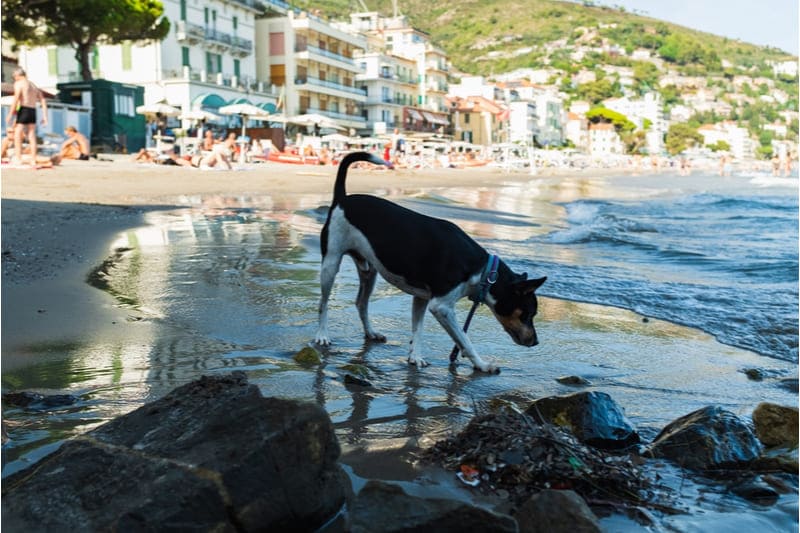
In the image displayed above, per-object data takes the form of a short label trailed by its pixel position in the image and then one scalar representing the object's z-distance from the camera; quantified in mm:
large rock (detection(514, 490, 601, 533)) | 2381
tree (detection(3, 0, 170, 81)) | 37312
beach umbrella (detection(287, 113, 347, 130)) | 53062
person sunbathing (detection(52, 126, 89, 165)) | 24375
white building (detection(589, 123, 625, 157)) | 147250
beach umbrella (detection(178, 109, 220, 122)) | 38375
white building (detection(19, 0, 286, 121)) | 48906
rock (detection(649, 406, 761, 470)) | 3207
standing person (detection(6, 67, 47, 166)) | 16078
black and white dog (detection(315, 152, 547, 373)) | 4613
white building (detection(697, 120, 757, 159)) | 191875
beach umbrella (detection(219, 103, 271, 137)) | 41469
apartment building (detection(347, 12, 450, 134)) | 80875
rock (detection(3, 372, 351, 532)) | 2143
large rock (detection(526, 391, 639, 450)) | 3361
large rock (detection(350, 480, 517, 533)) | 2314
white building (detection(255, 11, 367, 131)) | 63531
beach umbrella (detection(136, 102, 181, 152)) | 34781
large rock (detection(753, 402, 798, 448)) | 3451
